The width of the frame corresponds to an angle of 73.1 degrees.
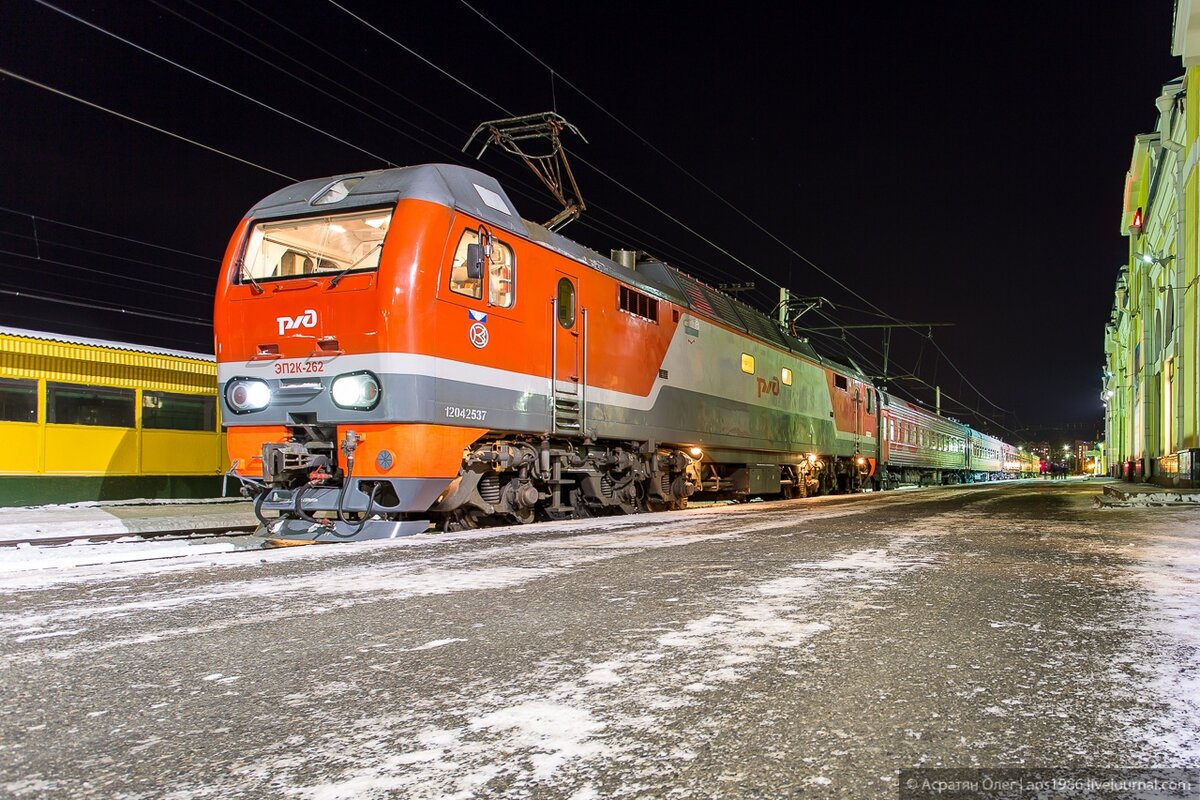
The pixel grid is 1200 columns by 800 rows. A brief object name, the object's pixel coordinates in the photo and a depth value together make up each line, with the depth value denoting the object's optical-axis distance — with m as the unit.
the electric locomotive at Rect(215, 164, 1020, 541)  7.86
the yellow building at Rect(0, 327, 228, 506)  13.84
